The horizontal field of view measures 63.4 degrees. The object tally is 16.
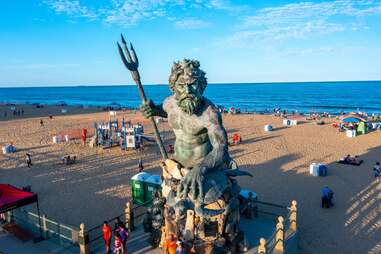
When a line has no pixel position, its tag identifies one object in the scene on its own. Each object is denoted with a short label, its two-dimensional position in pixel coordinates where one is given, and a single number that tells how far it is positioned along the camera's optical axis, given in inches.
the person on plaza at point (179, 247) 259.1
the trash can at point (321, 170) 667.4
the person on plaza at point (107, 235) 310.7
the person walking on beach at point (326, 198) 498.3
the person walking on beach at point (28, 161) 762.0
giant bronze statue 253.9
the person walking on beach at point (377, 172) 643.8
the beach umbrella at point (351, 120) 1164.7
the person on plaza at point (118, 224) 308.5
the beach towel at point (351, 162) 741.3
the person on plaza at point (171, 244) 263.7
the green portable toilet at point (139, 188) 498.3
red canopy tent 350.0
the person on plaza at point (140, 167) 702.7
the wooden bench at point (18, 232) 387.2
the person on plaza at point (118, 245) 300.7
